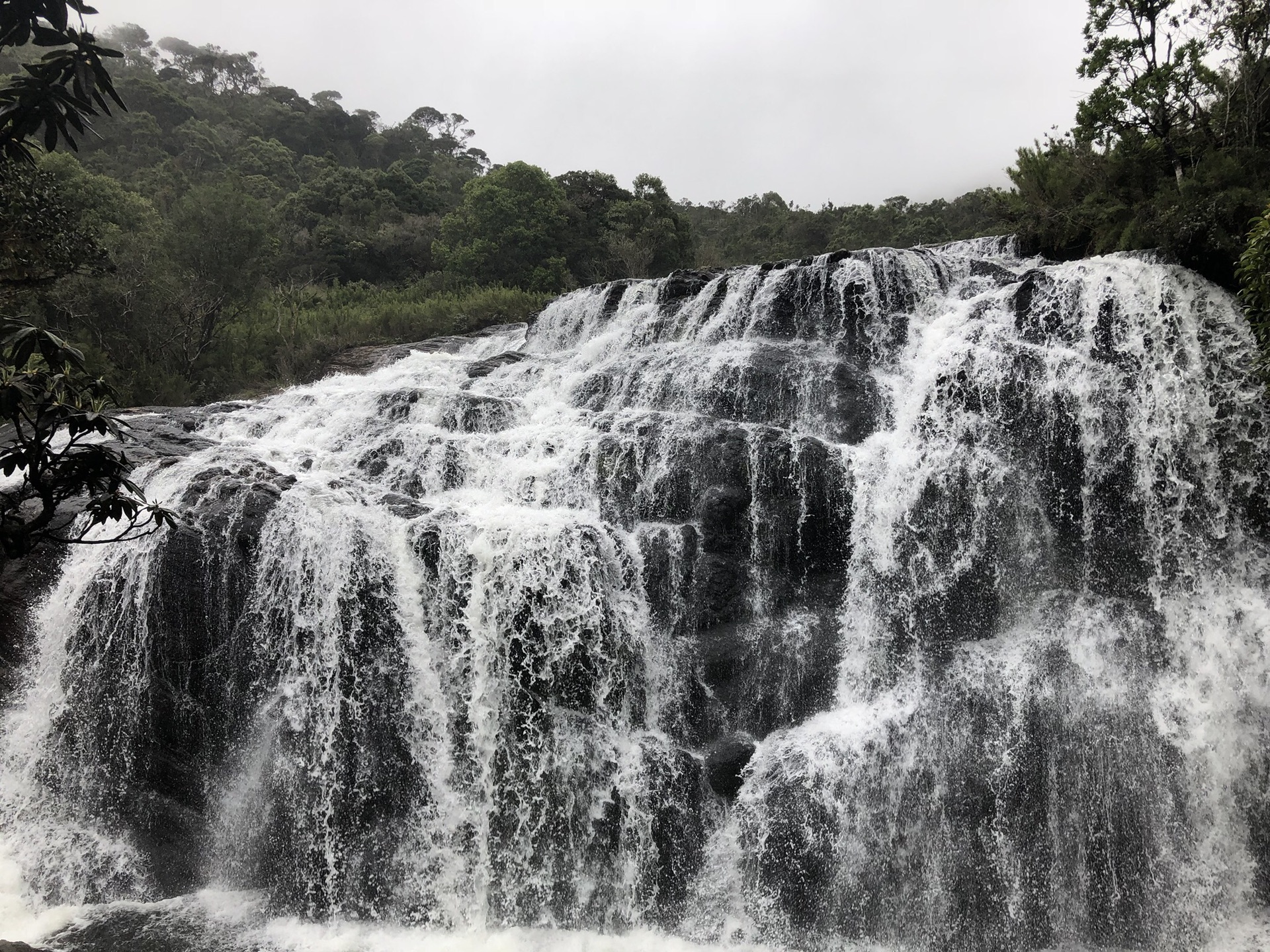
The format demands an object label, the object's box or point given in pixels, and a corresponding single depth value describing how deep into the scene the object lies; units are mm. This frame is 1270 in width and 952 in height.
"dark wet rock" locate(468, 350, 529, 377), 16094
